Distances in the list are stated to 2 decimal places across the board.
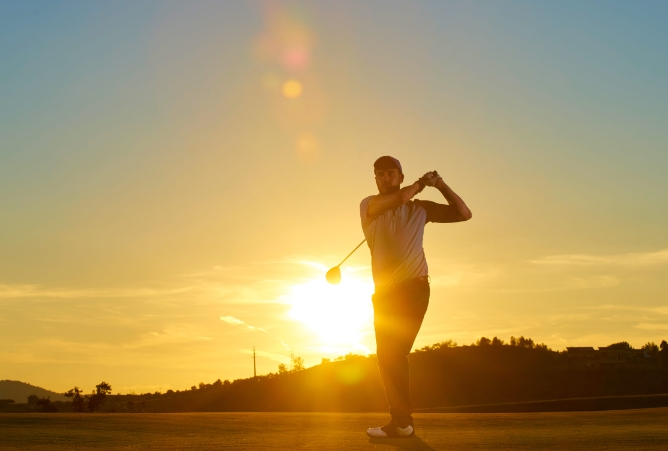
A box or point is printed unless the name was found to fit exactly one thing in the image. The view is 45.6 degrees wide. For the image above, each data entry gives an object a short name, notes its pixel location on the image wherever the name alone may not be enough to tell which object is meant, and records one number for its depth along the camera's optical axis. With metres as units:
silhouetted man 8.19
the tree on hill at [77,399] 51.64
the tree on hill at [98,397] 52.30
